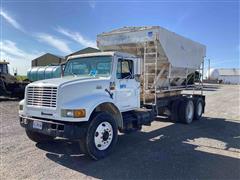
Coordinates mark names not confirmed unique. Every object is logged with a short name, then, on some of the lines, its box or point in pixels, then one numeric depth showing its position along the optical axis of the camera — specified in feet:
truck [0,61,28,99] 55.57
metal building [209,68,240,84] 276.57
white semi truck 16.06
